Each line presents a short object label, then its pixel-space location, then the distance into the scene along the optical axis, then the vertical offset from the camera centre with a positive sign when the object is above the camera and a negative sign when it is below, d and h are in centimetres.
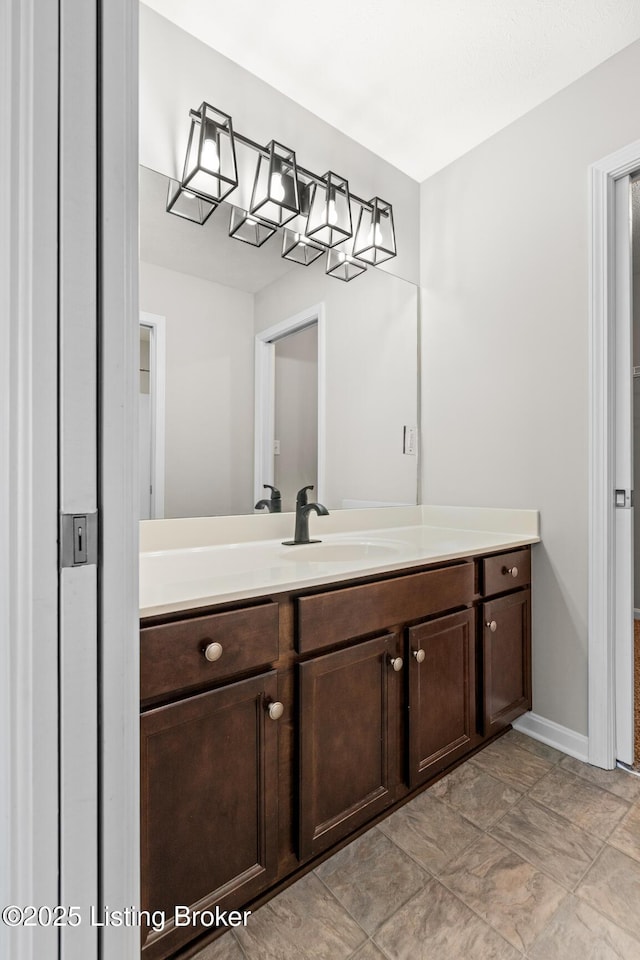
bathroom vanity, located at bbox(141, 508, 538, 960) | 97 -57
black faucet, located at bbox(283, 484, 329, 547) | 176 -15
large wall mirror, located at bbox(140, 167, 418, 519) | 156 +41
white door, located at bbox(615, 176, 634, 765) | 171 +6
